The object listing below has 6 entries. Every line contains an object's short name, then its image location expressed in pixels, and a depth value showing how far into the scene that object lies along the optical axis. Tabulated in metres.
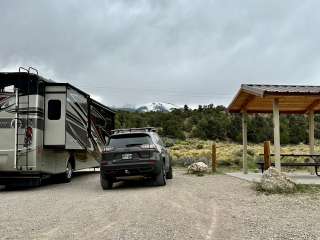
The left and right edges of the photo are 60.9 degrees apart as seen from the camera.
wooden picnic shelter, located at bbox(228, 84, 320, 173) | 8.41
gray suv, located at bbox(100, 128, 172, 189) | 7.72
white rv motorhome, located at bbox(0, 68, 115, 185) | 7.92
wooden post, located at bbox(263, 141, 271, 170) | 8.92
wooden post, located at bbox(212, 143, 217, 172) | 11.86
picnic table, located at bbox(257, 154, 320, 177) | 9.63
